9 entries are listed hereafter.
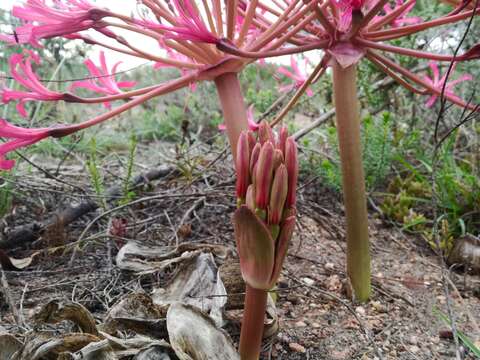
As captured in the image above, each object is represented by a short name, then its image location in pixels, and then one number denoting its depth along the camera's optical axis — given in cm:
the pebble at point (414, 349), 31
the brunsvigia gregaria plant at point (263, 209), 20
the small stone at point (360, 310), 35
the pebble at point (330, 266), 42
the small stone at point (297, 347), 30
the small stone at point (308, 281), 40
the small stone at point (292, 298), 36
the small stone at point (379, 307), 35
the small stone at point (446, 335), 33
